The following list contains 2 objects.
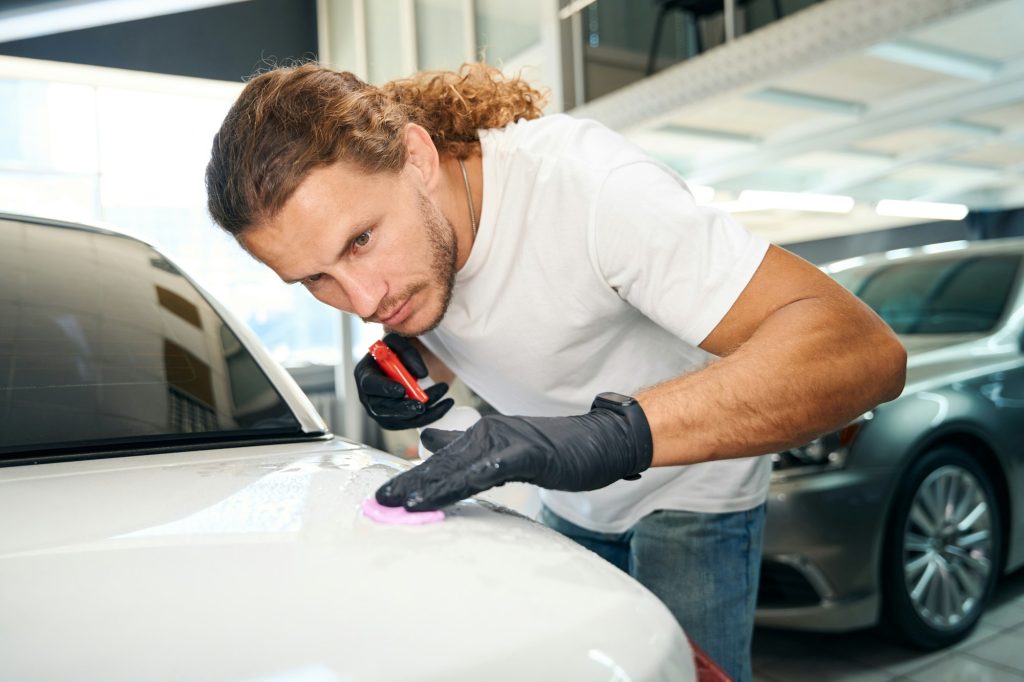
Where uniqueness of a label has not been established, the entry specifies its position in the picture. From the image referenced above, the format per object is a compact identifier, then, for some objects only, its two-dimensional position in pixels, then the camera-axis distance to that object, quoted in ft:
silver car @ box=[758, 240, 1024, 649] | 7.86
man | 2.97
